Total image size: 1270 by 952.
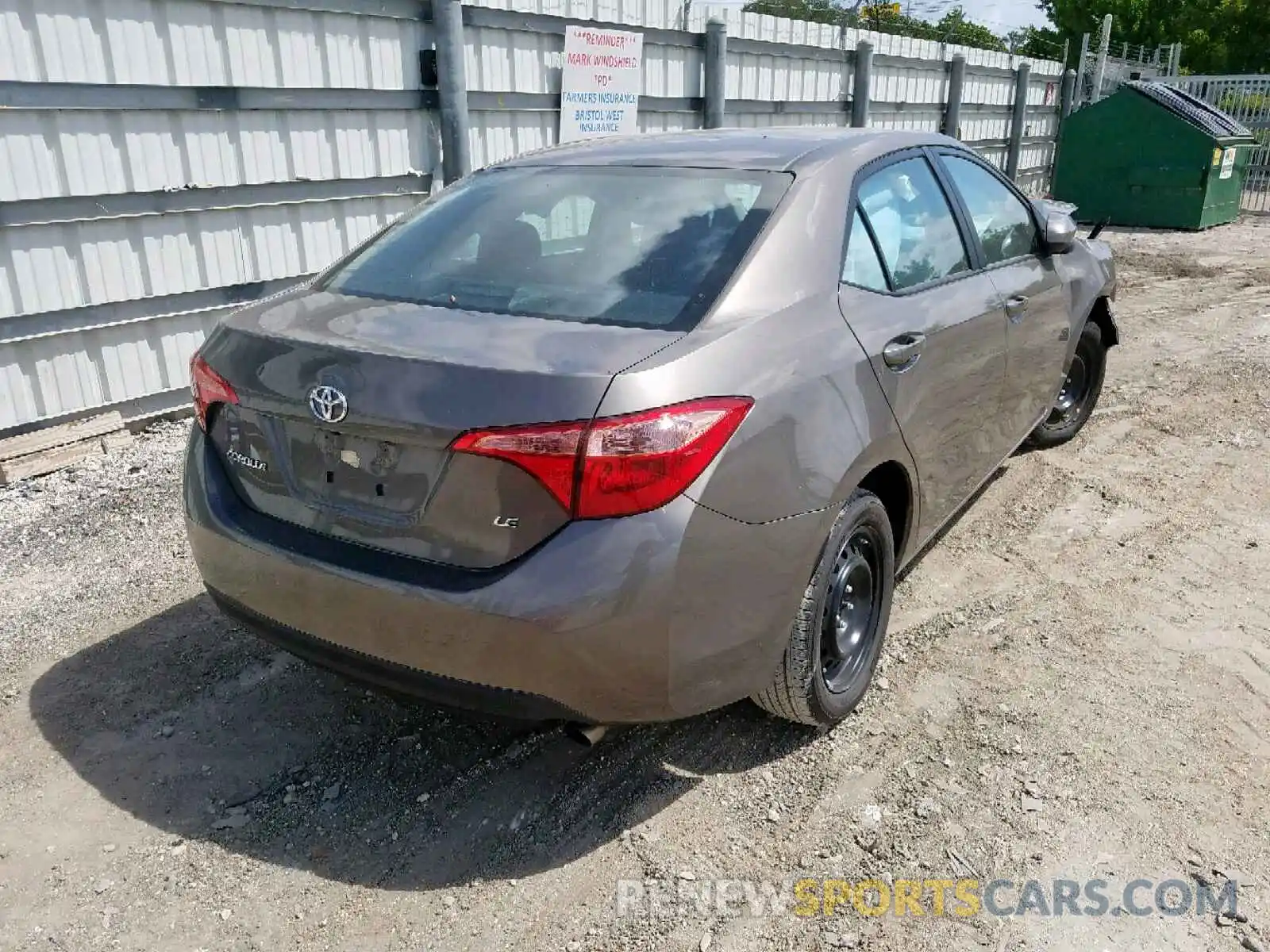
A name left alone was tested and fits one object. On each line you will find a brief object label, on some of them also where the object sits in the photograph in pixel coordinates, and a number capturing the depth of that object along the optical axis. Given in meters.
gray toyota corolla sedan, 2.14
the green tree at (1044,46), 37.72
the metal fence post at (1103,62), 18.14
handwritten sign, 7.88
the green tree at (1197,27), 35.44
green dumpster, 13.80
